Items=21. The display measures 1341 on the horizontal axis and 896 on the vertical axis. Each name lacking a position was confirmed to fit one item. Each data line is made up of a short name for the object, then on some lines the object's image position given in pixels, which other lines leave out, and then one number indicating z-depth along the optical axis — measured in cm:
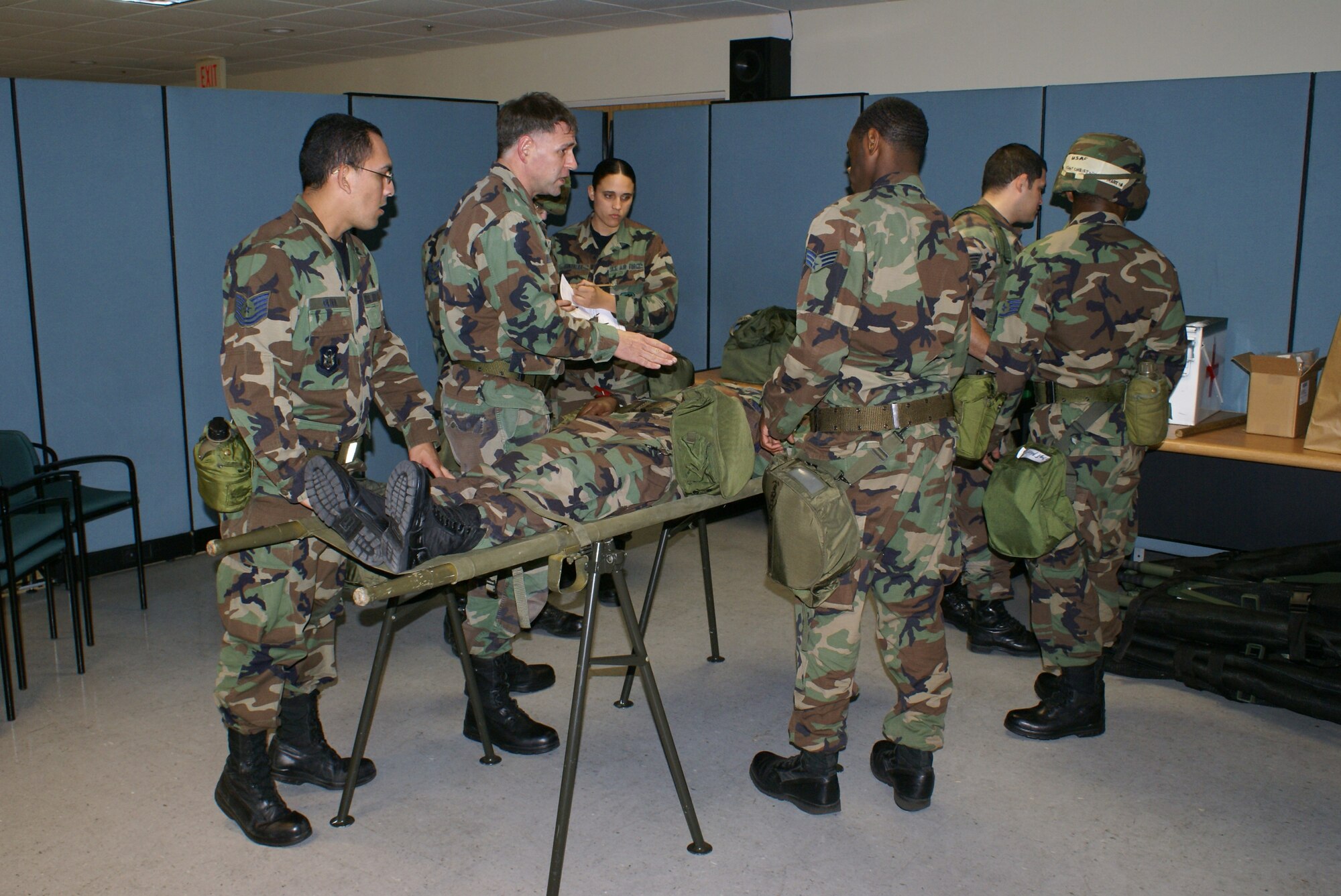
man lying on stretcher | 200
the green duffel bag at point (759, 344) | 388
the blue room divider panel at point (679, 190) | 587
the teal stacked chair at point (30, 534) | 319
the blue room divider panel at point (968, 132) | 464
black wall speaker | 721
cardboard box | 380
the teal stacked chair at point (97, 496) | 384
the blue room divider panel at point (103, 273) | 412
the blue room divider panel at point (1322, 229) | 396
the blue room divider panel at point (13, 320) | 402
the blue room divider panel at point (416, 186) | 504
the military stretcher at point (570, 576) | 191
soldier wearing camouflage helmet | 299
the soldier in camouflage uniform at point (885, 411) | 243
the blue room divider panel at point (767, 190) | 537
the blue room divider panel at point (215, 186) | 444
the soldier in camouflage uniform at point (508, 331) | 265
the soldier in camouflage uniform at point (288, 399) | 237
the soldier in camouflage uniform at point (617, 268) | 436
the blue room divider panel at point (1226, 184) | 409
